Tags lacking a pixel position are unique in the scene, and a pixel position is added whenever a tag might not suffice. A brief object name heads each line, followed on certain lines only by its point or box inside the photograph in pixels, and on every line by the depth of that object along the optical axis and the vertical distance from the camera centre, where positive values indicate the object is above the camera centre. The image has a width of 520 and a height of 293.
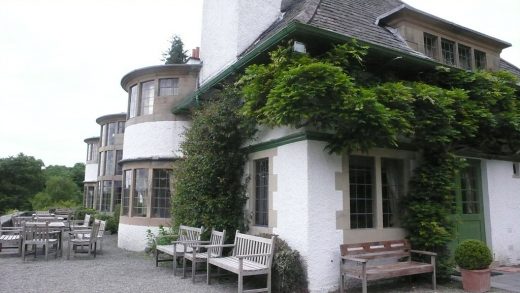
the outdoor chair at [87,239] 10.81 -1.05
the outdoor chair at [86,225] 13.45 -0.84
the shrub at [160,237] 10.11 -0.96
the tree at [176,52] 22.83 +8.65
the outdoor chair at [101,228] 11.62 -0.79
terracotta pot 6.91 -1.32
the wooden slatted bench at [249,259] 6.48 -1.01
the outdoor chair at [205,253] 7.78 -1.00
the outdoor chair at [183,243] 8.34 -0.88
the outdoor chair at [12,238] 10.99 -1.05
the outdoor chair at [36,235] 10.37 -0.96
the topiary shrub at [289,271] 6.57 -1.13
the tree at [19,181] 35.81 +1.80
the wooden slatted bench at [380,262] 6.38 -1.04
